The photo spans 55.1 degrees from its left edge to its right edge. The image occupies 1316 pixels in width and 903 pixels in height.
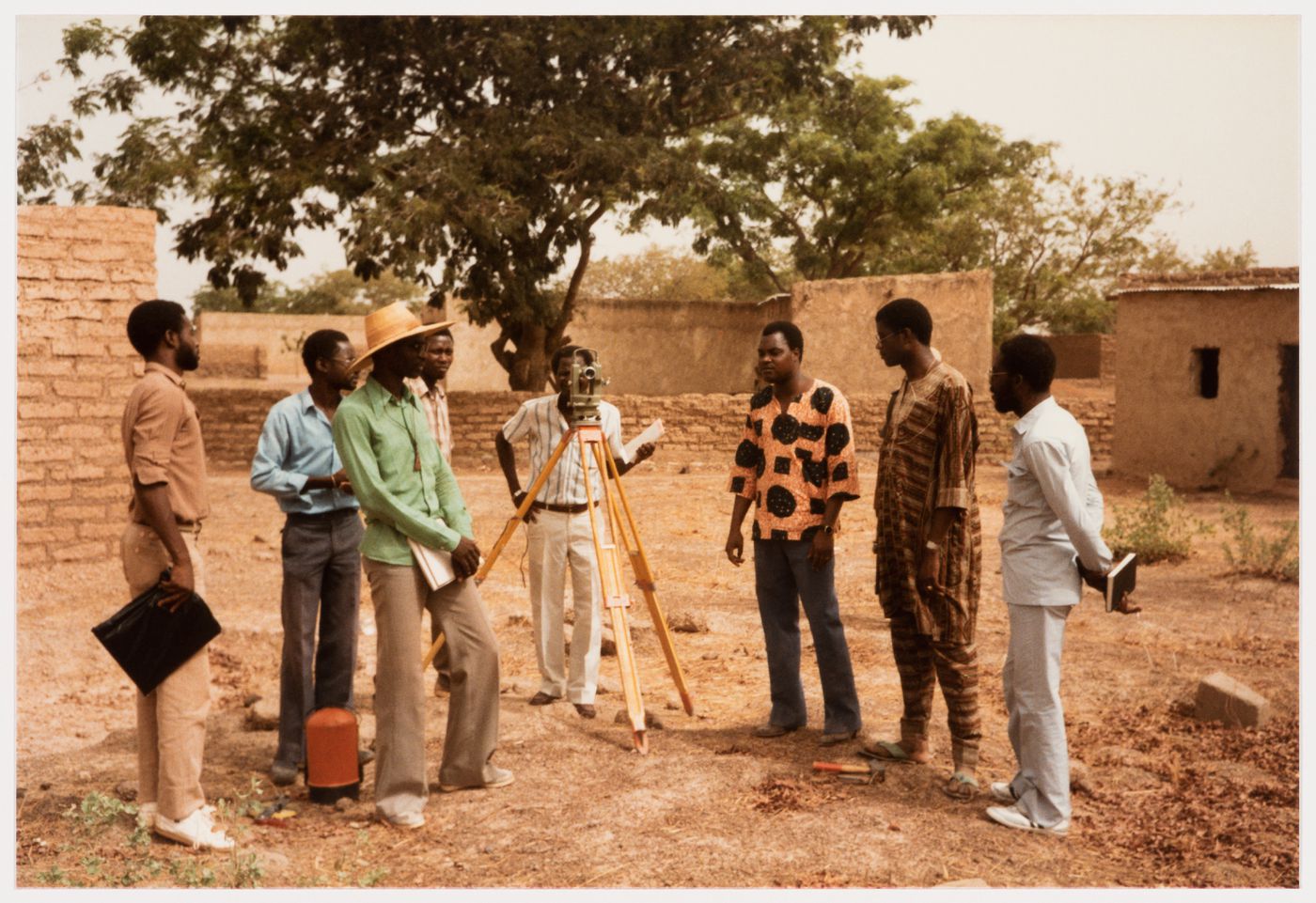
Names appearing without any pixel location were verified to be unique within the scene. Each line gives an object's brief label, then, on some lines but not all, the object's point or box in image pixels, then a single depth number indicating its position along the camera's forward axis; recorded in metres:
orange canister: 4.00
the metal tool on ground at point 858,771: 4.11
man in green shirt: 3.69
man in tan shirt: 3.51
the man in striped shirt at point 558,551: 4.98
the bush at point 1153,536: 9.04
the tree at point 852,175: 19.84
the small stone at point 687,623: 6.93
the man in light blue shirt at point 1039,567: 3.58
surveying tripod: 4.39
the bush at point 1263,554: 8.22
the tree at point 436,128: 12.41
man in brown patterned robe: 3.88
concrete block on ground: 5.11
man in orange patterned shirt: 4.35
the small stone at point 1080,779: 4.24
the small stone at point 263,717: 5.02
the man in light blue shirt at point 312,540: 4.25
